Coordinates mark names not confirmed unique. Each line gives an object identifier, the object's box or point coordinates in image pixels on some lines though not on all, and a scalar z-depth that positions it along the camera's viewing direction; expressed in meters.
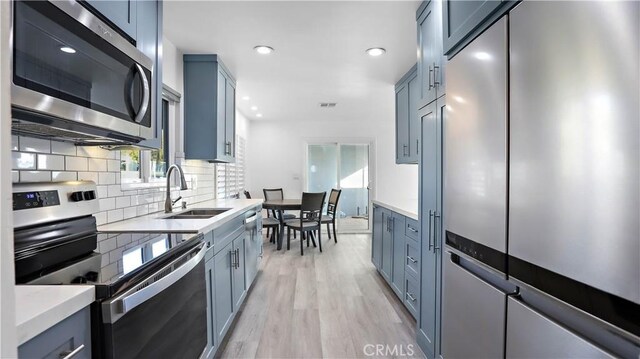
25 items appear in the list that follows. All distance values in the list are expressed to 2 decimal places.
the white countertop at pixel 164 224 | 1.55
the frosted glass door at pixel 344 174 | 6.27
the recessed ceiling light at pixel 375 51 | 2.65
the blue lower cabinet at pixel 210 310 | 1.70
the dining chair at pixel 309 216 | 4.51
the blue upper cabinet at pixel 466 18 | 0.94
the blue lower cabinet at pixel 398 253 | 2.63
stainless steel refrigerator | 0.56
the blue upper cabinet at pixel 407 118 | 3.02
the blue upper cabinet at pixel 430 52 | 1.68
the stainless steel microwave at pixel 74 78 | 0.82
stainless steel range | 0.83
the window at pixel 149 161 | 1.93
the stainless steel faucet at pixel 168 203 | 2.24
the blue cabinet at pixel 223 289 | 1.86
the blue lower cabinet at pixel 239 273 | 2.30
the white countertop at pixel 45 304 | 0.59
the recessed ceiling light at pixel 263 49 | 2.62
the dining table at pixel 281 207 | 4.56
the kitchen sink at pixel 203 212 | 2.42
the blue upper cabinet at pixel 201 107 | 2.83
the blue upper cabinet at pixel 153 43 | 1.51
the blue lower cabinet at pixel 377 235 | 3.39
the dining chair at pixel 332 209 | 5.09
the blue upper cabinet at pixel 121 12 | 1.16
